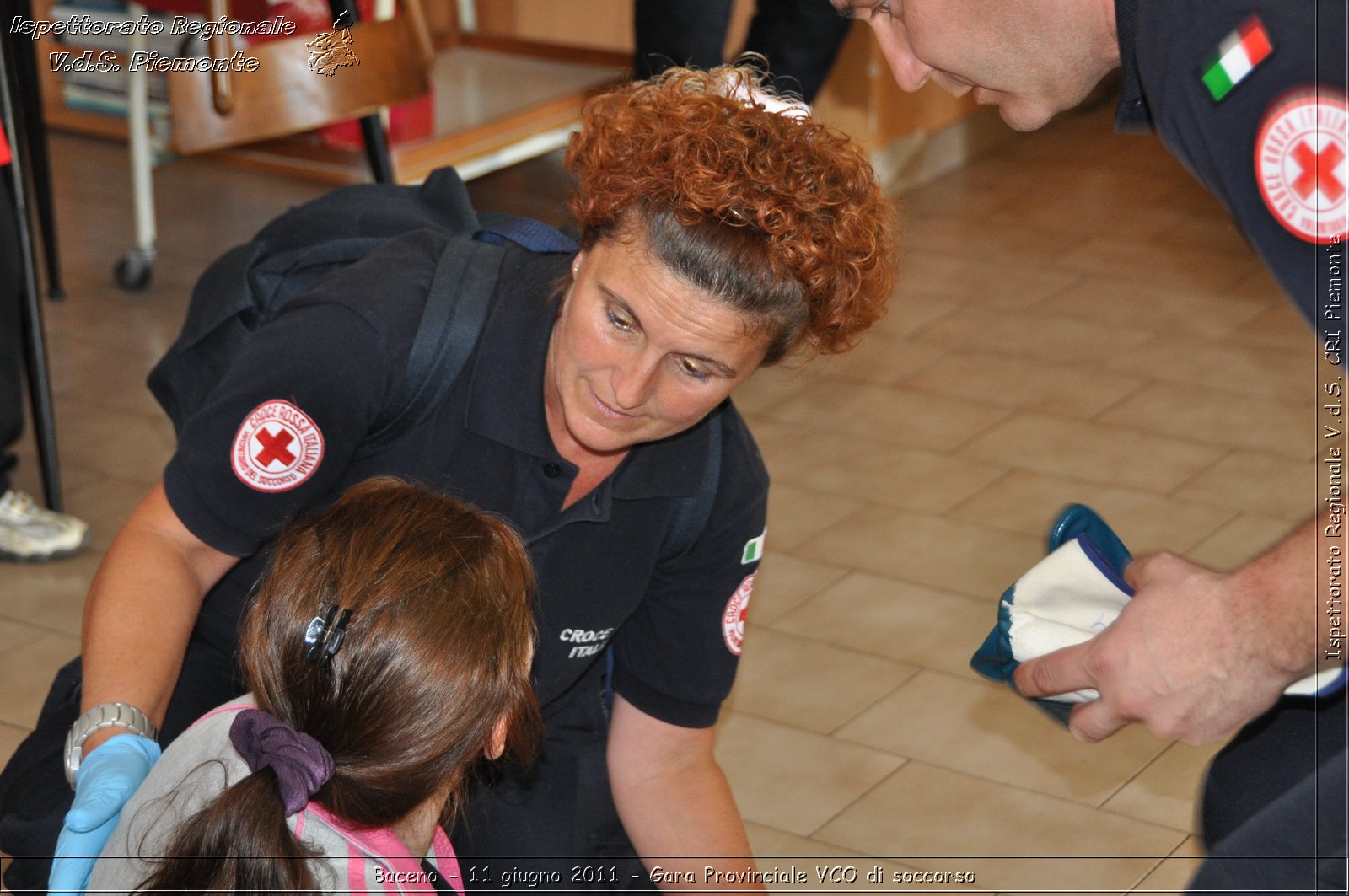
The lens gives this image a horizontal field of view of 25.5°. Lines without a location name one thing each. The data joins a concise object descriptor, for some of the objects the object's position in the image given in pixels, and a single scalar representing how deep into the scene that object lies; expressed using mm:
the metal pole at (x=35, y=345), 3321
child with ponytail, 2068
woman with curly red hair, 2341
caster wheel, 4886
